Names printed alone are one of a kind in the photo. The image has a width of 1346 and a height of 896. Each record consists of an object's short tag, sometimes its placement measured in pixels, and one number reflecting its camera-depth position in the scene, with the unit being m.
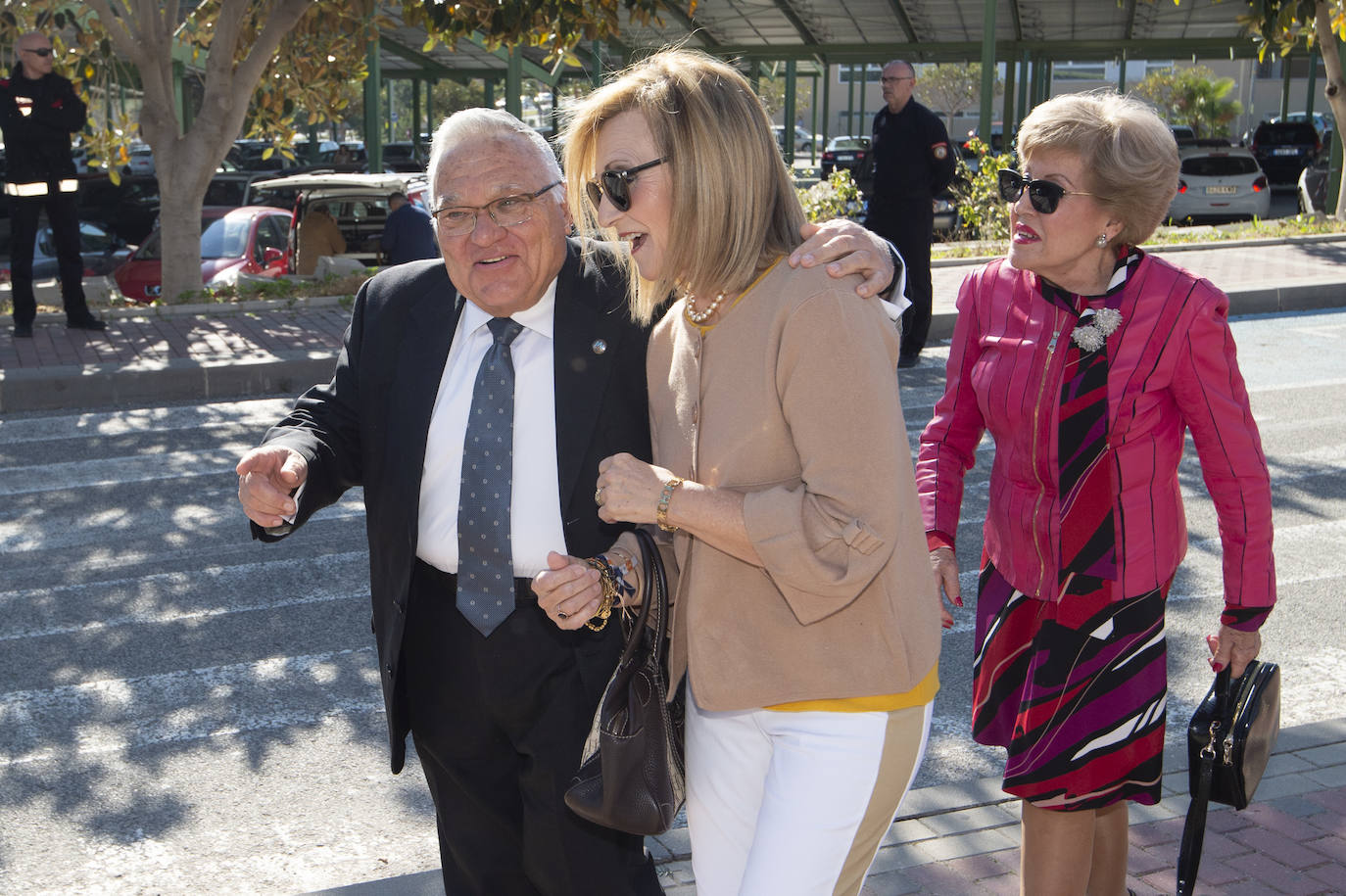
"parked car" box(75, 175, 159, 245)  21.89
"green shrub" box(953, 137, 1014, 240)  18.20
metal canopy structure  28.52
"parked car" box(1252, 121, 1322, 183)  35.22
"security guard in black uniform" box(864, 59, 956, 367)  10.62
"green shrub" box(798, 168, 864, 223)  14.49
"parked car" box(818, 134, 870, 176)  32.91
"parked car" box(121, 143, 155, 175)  27.40
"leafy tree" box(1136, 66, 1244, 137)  49.75
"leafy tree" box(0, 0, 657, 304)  13.23
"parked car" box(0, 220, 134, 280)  17.45
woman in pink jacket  2.88
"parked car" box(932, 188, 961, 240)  24.05
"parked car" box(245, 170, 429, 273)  17.14
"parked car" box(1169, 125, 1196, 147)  37.48
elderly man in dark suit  2.67
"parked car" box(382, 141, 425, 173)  35.62
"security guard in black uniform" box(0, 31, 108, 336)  11.56
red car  15.77
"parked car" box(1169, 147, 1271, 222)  25.28
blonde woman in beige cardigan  2.16
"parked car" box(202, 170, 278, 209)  24.17
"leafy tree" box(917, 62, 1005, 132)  74.56
